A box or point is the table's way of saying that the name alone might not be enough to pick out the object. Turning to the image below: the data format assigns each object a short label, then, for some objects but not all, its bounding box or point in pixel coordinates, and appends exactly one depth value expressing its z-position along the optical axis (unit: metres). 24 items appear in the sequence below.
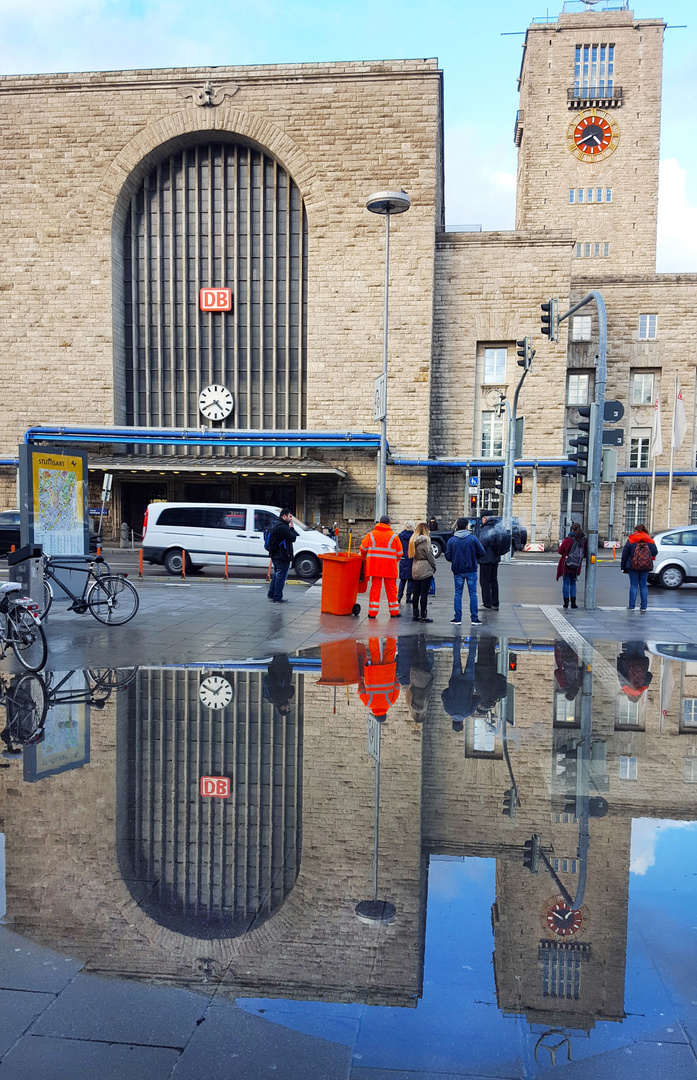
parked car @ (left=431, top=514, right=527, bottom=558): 27.02
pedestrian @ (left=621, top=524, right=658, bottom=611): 13.68
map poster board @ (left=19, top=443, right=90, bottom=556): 11.37
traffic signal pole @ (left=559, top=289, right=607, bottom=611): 14.12
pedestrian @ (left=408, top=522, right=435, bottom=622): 12.16
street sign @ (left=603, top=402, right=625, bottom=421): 13.90
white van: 18.77
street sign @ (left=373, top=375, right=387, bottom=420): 17.15
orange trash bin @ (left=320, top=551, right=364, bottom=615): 12.49
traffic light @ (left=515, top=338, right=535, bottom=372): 22.52
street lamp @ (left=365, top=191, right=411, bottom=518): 16.31
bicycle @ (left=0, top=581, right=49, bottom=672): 8.02
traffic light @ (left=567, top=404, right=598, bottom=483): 14.20
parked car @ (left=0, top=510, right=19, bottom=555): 23.22
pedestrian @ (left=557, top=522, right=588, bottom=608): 13.81
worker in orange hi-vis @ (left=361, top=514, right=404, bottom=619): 12.38
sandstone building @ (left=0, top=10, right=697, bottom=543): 30.03
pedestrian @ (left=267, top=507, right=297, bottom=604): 13.70
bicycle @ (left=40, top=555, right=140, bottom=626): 10.79
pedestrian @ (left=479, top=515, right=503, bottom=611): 13.12
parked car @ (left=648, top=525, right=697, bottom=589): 18.62
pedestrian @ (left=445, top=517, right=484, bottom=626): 12.12
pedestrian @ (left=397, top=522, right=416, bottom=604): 12.80
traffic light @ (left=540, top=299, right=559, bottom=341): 16.88
